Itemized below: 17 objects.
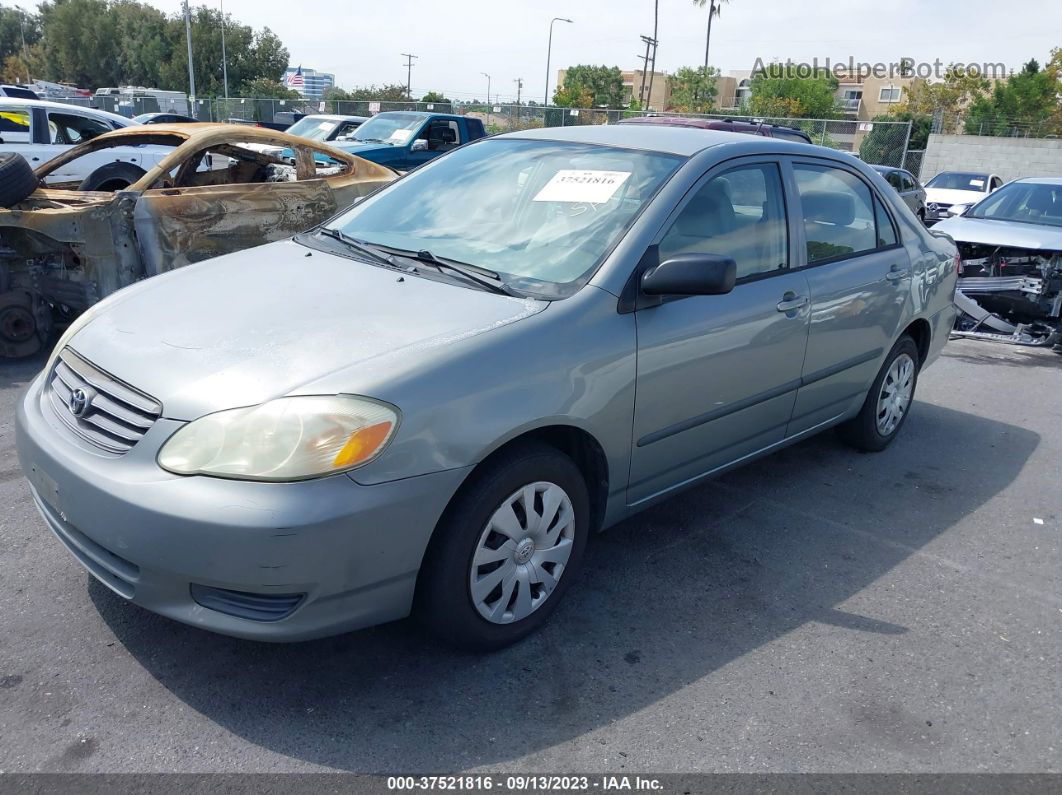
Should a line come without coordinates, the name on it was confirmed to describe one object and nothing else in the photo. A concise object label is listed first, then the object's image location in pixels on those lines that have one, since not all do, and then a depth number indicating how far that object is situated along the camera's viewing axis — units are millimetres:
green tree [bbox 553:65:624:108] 72188
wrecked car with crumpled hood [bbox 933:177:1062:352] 7480
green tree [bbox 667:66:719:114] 51094
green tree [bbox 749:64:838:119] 57625
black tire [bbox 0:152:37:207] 6074
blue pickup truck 13852
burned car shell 6090
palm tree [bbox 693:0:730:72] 54156
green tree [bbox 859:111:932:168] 24891
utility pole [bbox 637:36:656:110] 60375
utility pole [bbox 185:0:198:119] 42172
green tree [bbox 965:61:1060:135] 38688
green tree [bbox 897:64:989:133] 43344
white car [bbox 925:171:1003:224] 16719
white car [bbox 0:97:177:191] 10086
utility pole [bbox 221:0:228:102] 52959
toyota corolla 2379
